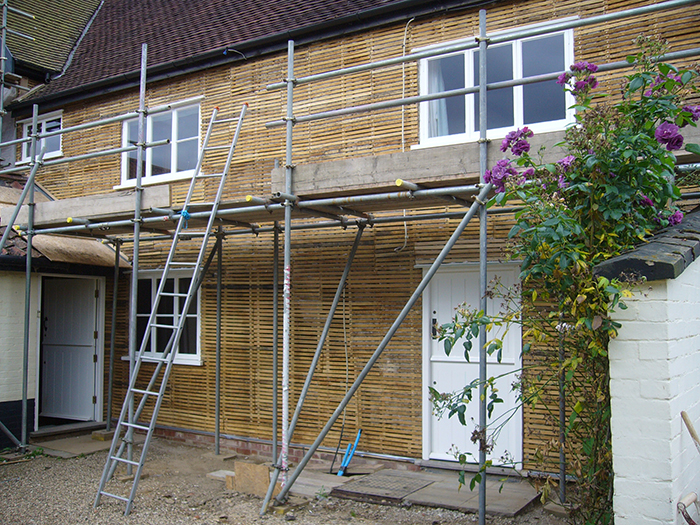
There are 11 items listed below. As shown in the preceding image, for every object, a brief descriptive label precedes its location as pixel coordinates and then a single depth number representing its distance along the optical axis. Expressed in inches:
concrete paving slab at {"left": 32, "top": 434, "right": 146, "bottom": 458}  347.3
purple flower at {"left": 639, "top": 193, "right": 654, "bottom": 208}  158.4
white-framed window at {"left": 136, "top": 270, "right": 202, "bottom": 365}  385.7
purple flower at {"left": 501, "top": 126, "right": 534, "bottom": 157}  182.7
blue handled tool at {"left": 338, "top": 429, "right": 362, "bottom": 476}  288.9
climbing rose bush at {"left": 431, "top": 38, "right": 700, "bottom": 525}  153.6
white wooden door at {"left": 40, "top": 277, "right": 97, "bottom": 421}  431.5
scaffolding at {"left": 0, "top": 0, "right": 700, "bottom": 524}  206.4
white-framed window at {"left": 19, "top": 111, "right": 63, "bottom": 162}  450.0
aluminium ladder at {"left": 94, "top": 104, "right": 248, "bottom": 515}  252.5
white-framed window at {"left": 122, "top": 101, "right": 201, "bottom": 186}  391.2
